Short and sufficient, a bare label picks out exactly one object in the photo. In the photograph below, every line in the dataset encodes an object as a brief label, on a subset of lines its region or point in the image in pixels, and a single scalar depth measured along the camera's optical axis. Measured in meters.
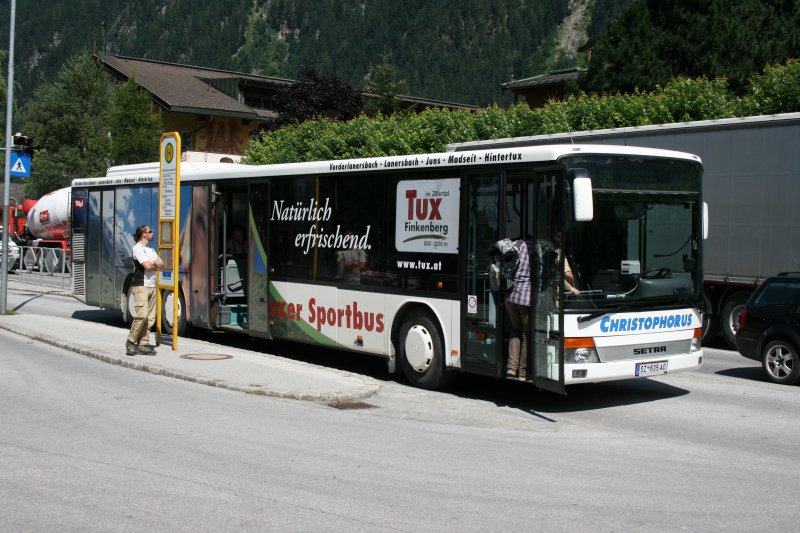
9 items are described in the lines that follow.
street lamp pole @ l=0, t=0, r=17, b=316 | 20.31
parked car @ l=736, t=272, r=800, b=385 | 12.39
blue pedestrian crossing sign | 21.45
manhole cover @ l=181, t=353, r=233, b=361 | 13.96
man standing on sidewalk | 13.79
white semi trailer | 15.43
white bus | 9.93
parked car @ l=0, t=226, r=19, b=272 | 38.69
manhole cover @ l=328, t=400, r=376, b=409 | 10.78
